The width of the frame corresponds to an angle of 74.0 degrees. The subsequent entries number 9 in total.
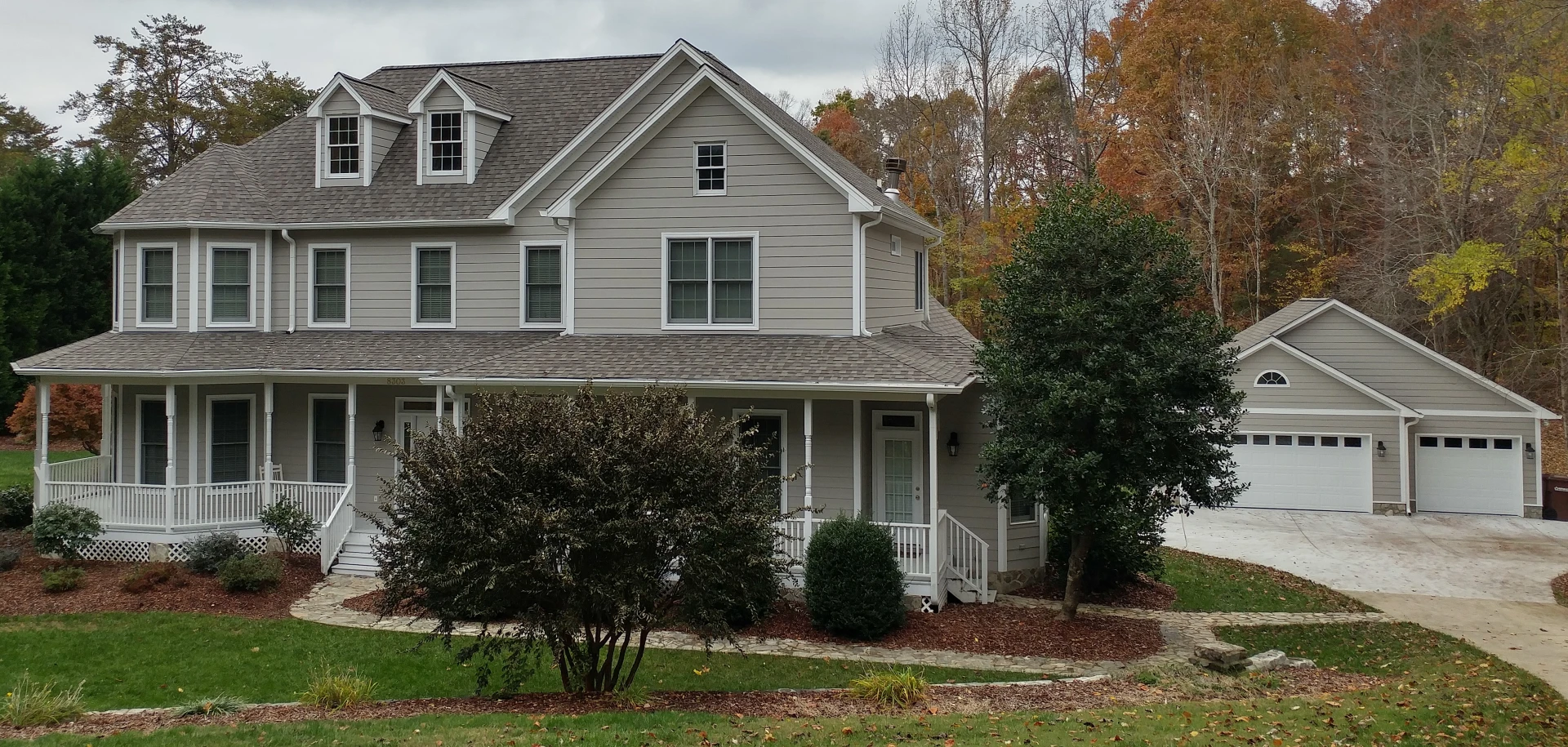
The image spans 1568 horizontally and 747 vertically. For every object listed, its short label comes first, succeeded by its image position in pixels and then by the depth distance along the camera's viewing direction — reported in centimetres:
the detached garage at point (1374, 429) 2419
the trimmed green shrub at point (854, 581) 1328
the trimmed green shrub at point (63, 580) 1536
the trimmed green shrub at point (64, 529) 1669
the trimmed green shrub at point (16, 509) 1902
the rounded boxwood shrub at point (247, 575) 1547
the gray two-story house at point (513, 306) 1577
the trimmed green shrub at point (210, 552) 1628
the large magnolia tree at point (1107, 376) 1278
